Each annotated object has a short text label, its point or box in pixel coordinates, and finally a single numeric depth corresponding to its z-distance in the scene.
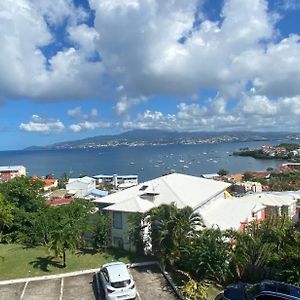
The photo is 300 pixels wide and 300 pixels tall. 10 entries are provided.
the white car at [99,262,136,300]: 10.62
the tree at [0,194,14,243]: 16.63
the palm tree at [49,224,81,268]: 13.04
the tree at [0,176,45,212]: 19.58
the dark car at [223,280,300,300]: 9.30
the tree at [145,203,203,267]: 12.87
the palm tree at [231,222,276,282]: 11.83
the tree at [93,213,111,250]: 15.15
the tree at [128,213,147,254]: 14.35
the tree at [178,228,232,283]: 12.01
